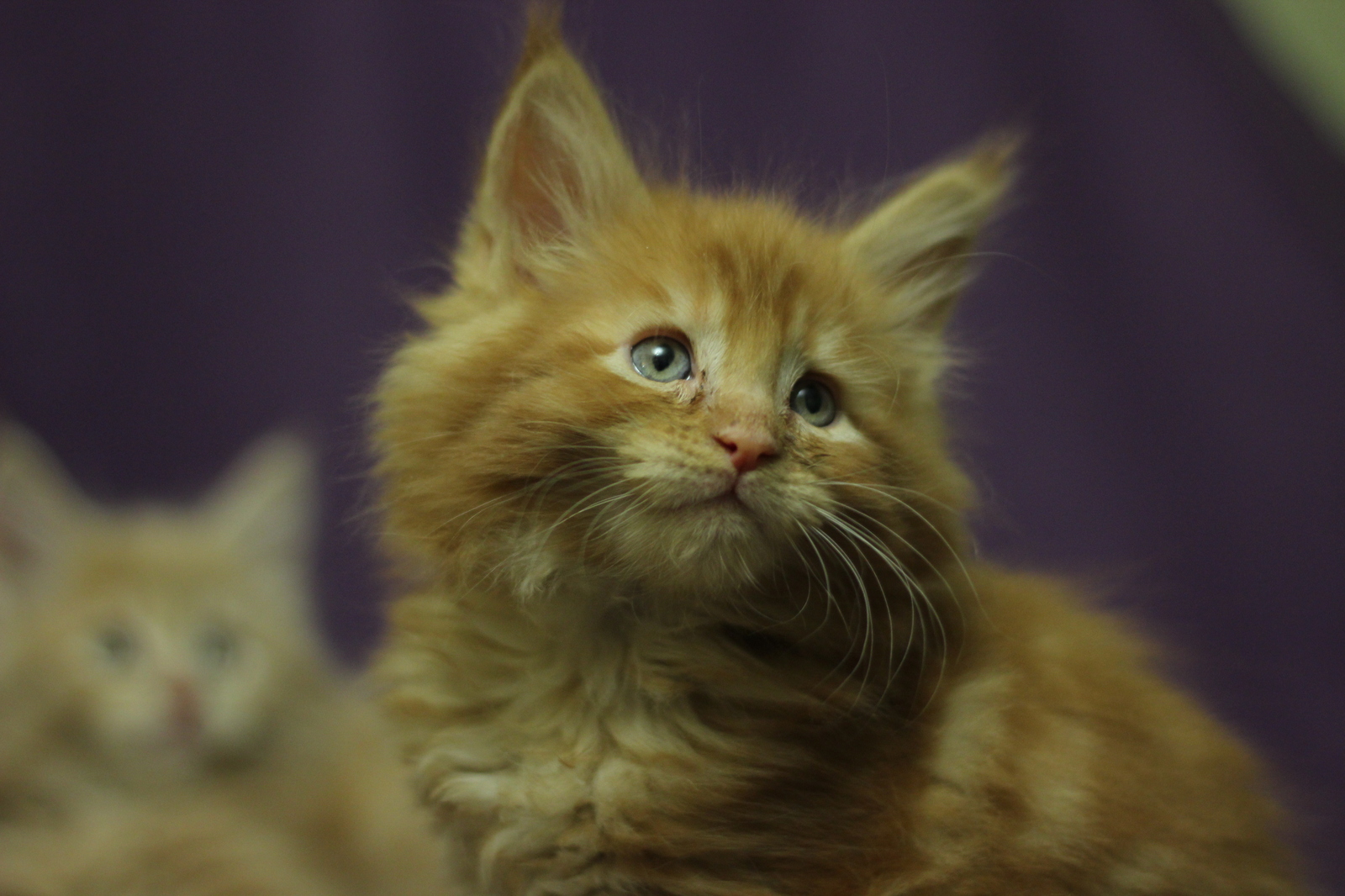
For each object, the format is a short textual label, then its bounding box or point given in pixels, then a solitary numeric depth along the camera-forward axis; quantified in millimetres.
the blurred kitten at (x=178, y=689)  628
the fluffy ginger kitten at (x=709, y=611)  494
